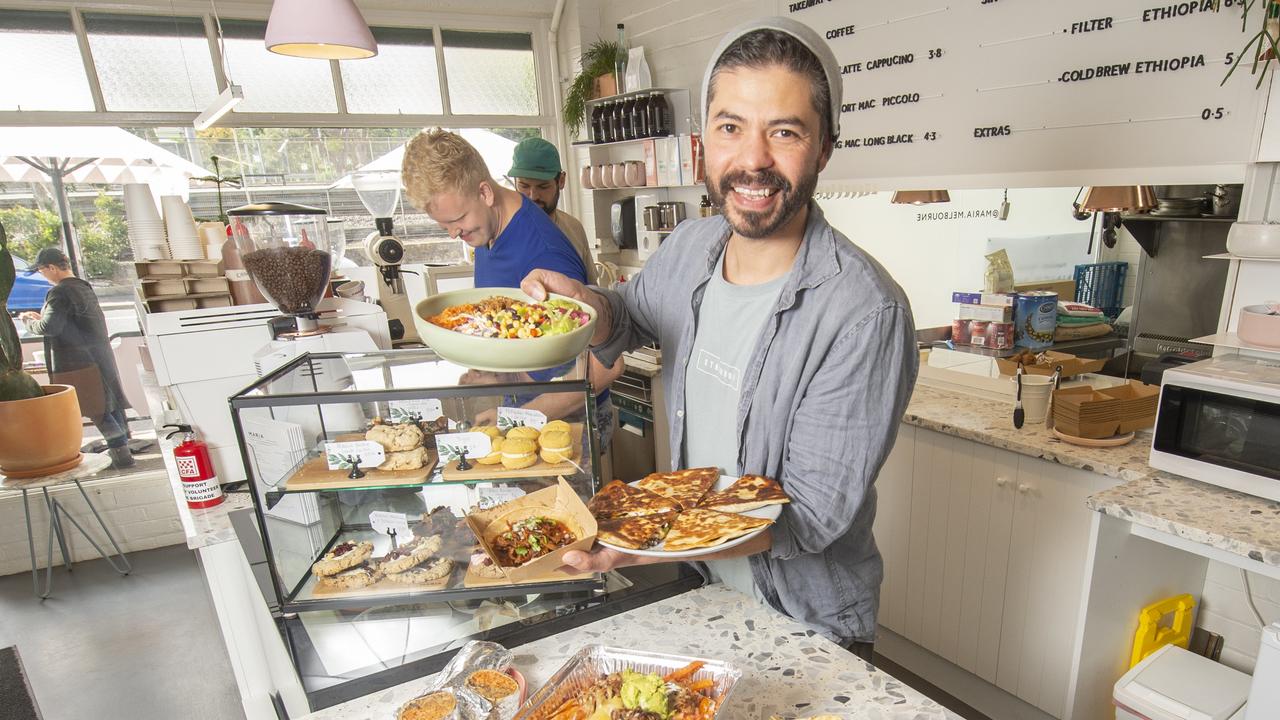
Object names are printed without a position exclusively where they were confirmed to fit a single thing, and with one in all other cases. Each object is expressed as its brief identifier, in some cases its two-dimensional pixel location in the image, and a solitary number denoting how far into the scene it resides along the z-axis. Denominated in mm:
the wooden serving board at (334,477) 1528
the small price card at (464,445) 1512
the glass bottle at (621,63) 4922
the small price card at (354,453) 1530
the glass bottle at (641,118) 4699
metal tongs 2394
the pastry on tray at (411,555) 1548
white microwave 1845
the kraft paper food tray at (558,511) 1069
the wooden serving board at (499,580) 1491
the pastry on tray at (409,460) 1525
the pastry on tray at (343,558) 1545
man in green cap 3582
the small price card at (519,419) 1504
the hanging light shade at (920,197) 3453
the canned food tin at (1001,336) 3078
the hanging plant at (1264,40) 1854
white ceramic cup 2467
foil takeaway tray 1026
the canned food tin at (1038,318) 3045
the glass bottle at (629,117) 4781
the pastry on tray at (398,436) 1526
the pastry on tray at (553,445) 1504
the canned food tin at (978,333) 3141
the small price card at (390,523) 1631
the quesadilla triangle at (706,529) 1060
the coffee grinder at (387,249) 3520
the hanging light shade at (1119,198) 2965
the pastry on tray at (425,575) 1521
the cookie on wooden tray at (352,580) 1518
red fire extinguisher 1950
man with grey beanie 1211
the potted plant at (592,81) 5023
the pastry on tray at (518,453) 1494
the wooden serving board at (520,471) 1490
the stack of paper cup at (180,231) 2758
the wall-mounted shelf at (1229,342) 1985
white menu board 2191
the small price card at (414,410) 1504
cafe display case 1486
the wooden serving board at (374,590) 1510
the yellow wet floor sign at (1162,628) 2191
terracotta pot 3391
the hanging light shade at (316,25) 2299
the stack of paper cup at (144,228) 2799
